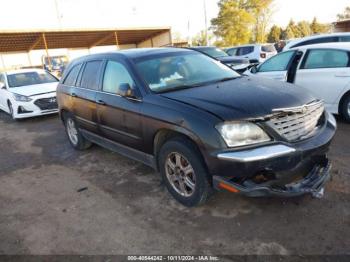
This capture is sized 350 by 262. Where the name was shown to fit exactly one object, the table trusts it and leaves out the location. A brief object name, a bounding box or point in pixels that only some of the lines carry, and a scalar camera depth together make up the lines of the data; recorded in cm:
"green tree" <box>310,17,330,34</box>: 5556
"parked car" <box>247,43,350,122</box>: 584
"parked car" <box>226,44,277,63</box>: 1692
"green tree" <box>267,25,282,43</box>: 5519
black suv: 288
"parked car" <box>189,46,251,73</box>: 1233
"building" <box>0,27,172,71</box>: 2602
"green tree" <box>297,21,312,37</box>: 5694
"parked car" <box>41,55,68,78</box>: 3079
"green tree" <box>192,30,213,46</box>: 4940
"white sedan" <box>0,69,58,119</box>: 905
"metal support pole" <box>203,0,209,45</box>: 3598
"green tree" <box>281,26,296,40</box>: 5461
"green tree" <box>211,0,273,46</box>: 4269
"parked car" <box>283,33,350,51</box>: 952
